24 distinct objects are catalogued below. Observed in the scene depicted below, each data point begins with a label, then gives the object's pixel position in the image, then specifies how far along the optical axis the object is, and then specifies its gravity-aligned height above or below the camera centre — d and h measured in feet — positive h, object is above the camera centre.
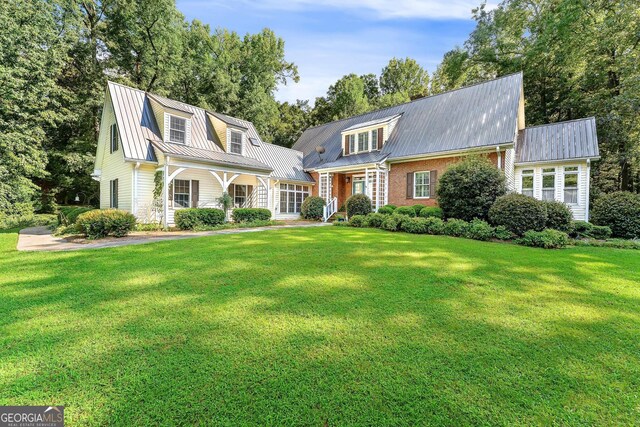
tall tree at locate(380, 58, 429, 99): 116.16 +54.90
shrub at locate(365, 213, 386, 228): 40.21 -2.09
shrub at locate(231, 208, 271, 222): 46.23 -1.64
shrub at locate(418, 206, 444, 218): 40.19 -0.89
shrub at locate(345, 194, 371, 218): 50.85 +0.09
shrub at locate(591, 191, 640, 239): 34.73 -0.81
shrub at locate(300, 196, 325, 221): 60.08 -0.59
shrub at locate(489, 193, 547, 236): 29.78 -0.78
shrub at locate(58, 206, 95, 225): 42.50 -1.91
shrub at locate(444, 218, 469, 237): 32.17 -2.51
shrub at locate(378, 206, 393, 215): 48.05 -0.74
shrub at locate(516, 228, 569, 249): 25.93 -3.06
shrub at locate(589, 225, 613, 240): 34.37 -3.12
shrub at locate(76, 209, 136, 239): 30.40 -2.22
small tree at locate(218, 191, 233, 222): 46.88 +0.60
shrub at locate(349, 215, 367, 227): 41.98 -2.37
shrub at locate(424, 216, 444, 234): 33.58 -2.41
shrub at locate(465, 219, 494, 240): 30.12 -2.69
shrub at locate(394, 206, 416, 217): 45.03 -0.71
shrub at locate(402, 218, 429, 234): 34.30 -2.47
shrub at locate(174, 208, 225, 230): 39.50 -1.94
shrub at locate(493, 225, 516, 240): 29.91 -2.90
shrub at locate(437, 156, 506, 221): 35.91 +2.39
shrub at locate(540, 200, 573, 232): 32.83 -1.30
